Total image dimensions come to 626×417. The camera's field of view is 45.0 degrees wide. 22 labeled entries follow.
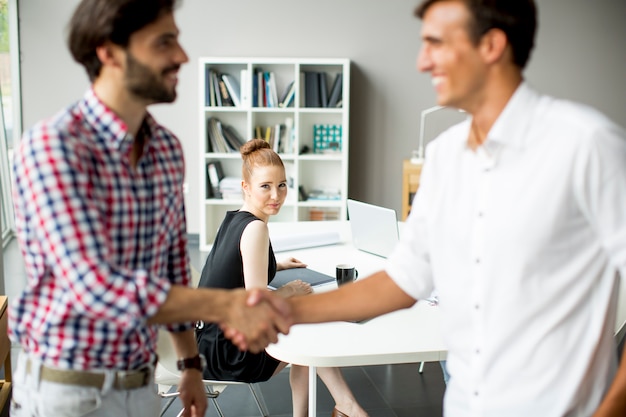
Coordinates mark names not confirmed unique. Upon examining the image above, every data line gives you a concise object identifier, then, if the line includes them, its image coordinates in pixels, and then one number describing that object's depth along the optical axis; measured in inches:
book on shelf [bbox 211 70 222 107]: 270.8
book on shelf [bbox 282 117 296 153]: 275.4
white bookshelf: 269.3
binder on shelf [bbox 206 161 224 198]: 276.8
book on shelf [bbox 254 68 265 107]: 270.5
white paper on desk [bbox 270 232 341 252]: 139.9
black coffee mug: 113.2
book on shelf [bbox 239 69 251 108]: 270.1
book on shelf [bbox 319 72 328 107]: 270.8
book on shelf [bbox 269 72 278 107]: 270.6
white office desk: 91.5
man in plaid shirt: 58.3
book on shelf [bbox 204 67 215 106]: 270.2
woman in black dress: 112.4
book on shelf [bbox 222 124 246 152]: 275.7
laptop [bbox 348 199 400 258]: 131.6
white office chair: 114.0
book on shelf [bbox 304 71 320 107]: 271.3
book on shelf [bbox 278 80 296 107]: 271.6
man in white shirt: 58.5
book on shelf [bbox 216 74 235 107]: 270.8
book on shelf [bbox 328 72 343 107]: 271.7
